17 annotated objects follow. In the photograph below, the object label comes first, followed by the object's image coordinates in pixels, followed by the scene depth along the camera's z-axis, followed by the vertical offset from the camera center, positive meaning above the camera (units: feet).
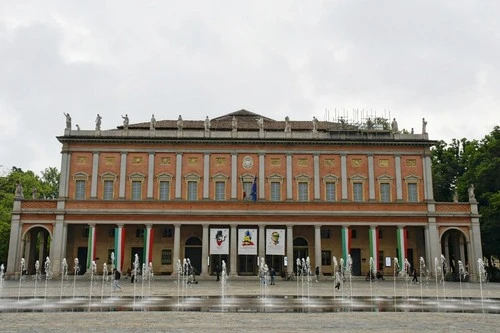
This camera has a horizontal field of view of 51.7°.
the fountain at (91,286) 68.58 -5.84
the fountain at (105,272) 133.13 -4.17
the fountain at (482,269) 122.19 -2.79
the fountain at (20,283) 73.09 -5.80
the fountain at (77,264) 139.90 -2.11
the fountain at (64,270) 134.67 -3.63
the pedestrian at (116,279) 91.40 -4.04
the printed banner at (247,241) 138.27 +4.20
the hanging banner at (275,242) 137.39 +3.95
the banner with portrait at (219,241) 137.90 +4.18
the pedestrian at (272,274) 117.80 -3.99
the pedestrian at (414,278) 131.13 -5.18
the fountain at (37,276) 130.02 -5.23
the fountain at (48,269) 133.48 -3.27
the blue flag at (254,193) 143.54 +17.55
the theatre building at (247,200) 142.41 +15.67
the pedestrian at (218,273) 132.96 -4.13
